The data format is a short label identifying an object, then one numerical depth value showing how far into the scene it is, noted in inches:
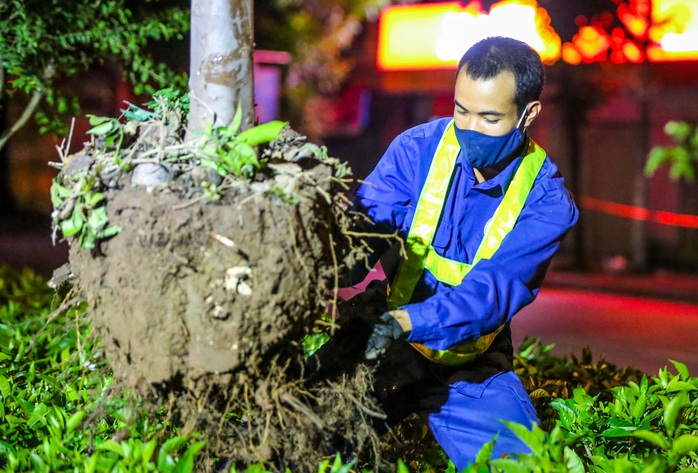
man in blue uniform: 116.6
